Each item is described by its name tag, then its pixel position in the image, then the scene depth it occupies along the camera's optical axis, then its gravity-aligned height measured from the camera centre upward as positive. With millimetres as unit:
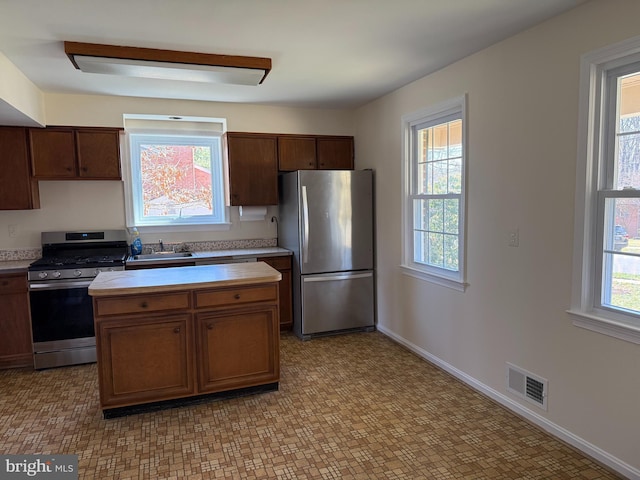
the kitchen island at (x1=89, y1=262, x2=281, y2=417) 2715 -867
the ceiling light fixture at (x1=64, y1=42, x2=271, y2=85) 2727 +943
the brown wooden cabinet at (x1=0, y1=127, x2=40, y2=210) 3764 +312
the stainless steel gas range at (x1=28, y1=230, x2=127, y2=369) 3613 -871
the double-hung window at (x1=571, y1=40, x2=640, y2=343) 2123 -5
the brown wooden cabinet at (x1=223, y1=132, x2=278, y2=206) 4457 +359
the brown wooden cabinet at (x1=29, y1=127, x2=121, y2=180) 3879 +484
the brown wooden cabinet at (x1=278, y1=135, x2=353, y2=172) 4656 +536
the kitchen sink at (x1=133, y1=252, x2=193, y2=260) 4121 -509
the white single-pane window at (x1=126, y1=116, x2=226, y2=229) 4453 +262
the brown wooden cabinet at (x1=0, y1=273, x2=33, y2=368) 3594 -973
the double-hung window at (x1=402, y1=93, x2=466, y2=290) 3324 +50
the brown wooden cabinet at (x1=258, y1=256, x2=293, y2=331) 4414 -896
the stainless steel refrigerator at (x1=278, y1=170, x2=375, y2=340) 4230 -473
